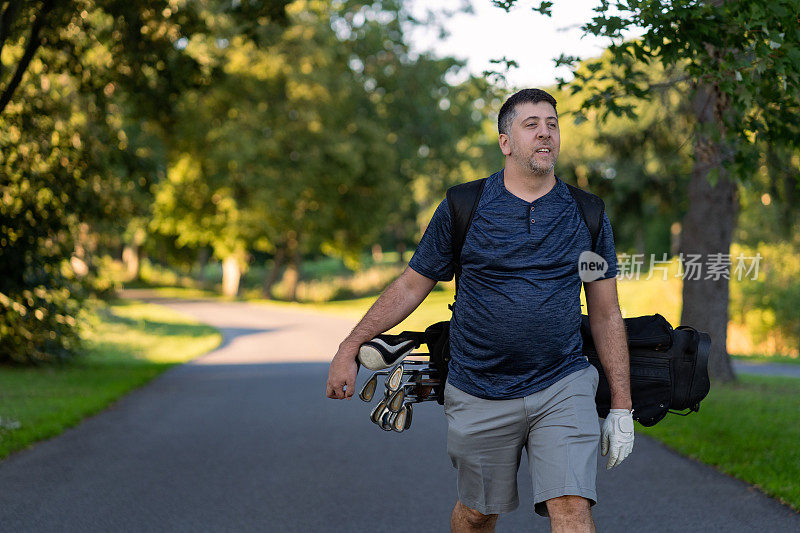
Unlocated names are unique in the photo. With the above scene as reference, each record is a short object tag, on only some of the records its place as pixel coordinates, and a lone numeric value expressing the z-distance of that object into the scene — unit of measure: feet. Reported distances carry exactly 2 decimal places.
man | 21.38
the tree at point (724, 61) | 34.04
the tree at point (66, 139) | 71.77
